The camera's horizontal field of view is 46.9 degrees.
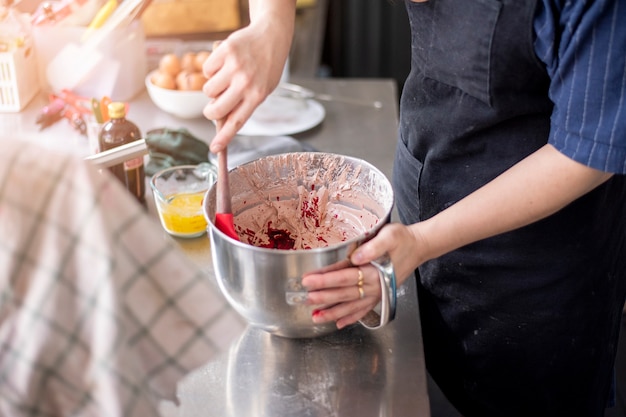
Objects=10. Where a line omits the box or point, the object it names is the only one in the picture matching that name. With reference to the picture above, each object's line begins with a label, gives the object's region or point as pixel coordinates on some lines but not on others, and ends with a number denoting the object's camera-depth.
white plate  1.71
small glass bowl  1.29
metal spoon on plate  1.89
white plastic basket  1.70
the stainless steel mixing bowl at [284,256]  0.90
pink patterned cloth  0.61
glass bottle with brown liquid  1.38
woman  0.90
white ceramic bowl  1.71
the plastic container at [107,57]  1.77
